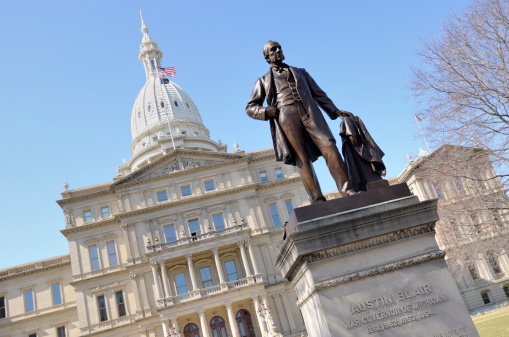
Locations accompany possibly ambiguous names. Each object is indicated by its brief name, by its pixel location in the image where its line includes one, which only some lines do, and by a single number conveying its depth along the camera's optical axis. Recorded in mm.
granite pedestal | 4707
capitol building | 42531
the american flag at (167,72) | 49562
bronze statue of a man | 5571
